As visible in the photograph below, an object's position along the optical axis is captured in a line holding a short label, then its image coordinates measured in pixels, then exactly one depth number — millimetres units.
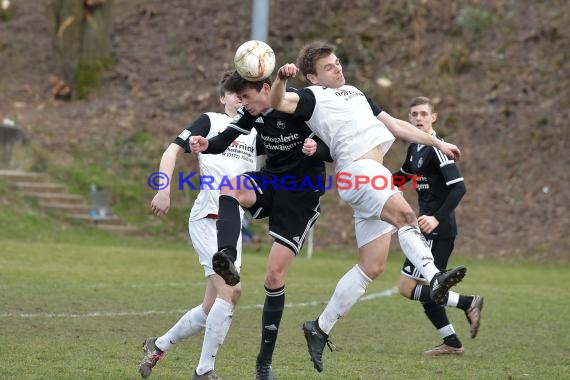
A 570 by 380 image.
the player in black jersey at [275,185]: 12799
